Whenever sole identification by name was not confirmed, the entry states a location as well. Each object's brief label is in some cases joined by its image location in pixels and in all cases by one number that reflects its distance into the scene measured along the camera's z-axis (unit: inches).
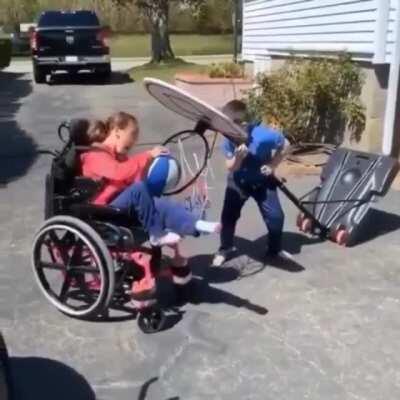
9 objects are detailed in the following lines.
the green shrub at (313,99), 354.0
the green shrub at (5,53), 1049.8
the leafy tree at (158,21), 1032.2
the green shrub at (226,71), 617.3
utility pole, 875.2
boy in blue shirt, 193.2
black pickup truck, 811.4
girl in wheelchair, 165.9
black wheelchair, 163.9
